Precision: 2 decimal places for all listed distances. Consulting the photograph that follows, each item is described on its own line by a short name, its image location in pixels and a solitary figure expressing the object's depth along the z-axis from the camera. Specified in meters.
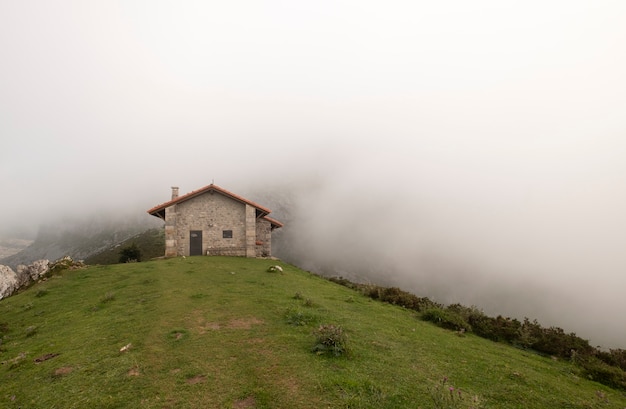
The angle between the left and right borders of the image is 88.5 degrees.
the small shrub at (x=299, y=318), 13.48
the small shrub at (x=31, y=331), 13.81
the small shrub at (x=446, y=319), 17.09
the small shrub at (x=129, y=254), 36.89
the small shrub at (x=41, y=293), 19.69
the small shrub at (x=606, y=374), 11.51
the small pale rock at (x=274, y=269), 26.97
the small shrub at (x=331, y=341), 10.38
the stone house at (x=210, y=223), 34.09
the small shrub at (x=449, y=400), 6.56
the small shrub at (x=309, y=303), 16.77
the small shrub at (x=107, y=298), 17.59
